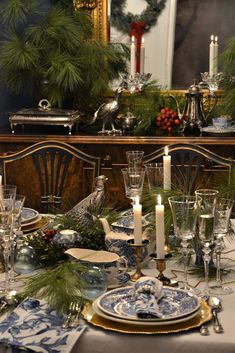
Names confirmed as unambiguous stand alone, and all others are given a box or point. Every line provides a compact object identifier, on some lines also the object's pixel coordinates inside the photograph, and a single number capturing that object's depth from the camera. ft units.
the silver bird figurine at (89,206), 7.88
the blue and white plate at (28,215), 8.61
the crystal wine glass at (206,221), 6.31
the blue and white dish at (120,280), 6.75
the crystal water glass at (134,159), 8.85
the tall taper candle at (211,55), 13.88
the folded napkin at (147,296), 5.81
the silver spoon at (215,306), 5.88
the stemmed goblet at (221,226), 6.56
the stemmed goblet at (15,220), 7.05
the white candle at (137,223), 6.57
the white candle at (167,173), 7.82
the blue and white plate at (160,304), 5.82
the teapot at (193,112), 13.67
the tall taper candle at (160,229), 6.37
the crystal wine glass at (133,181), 8.01
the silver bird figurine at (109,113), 13.78
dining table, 5.59
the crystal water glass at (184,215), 6.32
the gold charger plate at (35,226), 8.54
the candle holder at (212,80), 14.03
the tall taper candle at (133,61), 13.70
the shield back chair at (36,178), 13.28
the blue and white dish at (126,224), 7.54
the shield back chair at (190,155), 10.56
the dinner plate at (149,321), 5.71
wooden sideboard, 13.14
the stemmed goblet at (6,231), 6.51
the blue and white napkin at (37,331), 5.55
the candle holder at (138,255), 6.64
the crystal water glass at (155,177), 7.89
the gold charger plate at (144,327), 5.69
